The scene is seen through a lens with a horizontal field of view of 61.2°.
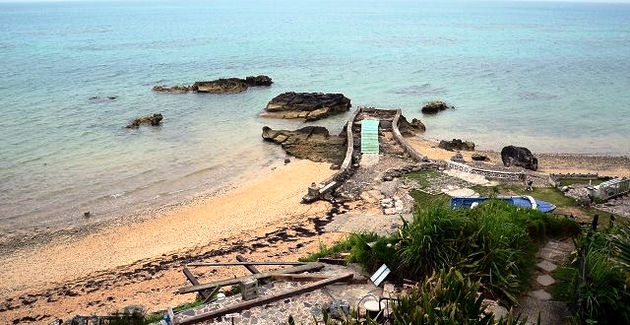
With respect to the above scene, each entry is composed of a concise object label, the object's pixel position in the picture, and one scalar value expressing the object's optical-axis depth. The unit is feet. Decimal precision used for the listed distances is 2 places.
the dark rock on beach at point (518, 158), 85.48
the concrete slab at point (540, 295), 33.45
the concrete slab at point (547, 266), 36.47
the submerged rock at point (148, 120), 116.57
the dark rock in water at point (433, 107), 130.00
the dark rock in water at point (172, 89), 153.59
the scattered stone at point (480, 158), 90.43
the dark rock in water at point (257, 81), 163.63
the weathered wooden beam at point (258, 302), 32.37
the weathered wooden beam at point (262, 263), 40.64
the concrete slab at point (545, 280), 34.96
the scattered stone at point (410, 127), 107.24
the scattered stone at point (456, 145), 98.70
